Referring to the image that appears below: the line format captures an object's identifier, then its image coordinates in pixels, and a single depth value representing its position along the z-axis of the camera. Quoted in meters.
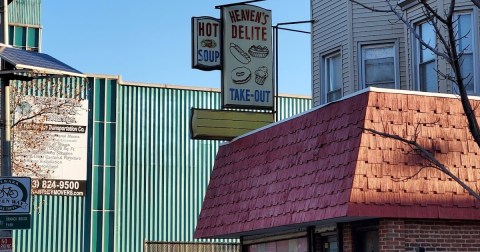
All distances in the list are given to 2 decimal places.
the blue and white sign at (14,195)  14.95
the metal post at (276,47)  22.33
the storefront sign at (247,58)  21.83
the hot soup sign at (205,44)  21.86
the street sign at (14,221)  14.87
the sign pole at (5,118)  14.85
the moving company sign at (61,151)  37.94
